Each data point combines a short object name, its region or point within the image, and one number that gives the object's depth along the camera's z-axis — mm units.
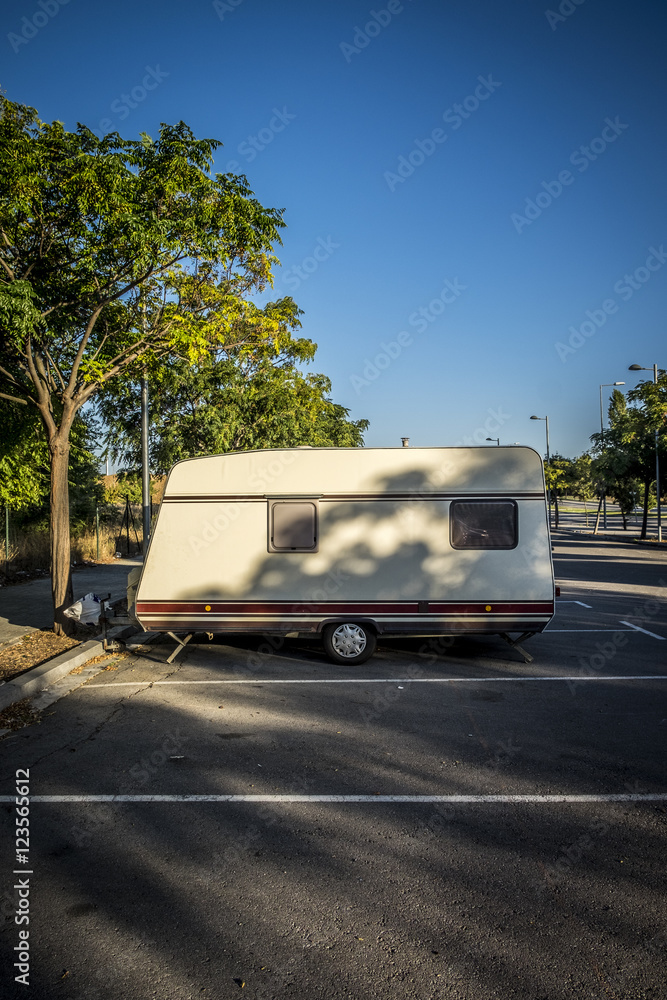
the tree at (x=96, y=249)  8625
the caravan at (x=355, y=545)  8797
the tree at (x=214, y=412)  16094
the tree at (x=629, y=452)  29566
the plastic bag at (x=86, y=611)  10266
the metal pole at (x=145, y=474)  13570
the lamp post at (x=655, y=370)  29658
